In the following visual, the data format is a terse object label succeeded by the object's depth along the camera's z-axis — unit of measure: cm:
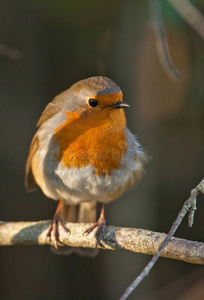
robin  607
